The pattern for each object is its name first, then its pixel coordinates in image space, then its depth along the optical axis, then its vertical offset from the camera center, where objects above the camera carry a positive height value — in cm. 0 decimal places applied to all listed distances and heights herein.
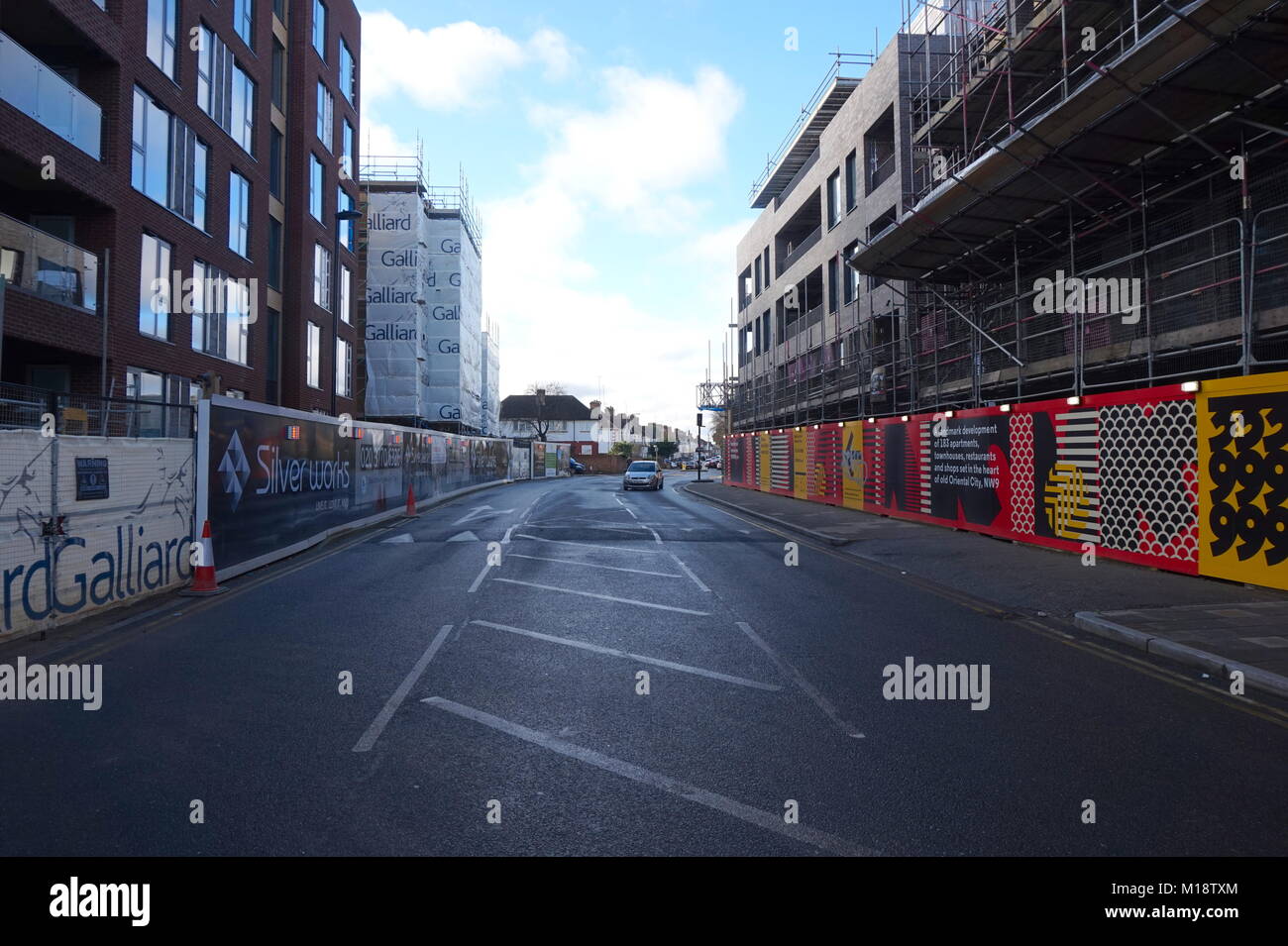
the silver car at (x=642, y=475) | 4003 -51
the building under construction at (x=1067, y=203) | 1058 +506
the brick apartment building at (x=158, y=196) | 1559 +643
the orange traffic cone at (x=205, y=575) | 1020 -150
